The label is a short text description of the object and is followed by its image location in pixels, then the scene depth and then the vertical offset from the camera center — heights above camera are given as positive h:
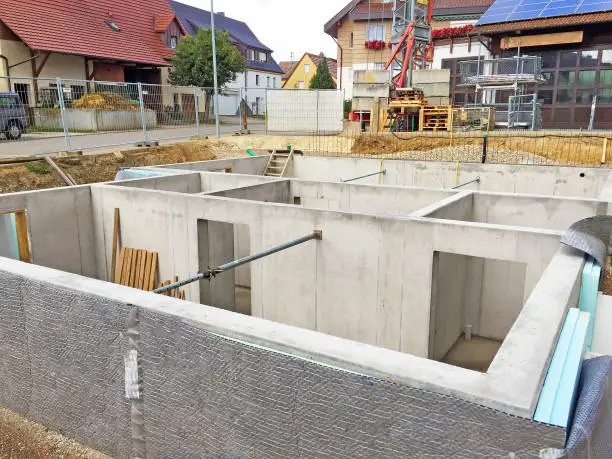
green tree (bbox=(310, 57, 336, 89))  50.53 +3.54
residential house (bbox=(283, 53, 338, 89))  64.81 +5.59
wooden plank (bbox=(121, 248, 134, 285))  11.41 -3.24
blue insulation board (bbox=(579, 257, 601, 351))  5.61 -1.84
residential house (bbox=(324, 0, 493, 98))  38.47 +6.16
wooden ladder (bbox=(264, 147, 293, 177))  19.41 -1.71
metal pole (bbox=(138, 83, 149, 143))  18.78 +0.11
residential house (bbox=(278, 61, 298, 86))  81.96 +8.23
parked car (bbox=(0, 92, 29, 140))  18.05 +0.00
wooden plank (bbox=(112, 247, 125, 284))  11.53 -3.34
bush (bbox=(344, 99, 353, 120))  39.79 +0.71
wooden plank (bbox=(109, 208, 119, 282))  11.55 -2.84
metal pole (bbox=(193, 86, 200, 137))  21.88 +0.05
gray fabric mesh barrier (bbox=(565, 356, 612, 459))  2.61 -1.56
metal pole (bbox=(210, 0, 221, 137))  22.50 +0.36
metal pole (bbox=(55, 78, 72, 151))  15.88 +0.19
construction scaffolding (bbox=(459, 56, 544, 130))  21.98 +1.46
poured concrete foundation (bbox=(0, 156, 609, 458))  2.92 -1.86
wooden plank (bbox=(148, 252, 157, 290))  11.03 -3.22
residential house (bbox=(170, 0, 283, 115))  49.75 +6.91
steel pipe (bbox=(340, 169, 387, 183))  16.76 -1.86
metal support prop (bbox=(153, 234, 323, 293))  7.32 -2.11
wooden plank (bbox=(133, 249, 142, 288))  11.23 -3.23
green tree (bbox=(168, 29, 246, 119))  35.75 +3.83
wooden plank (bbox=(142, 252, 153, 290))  11.11 -3.27
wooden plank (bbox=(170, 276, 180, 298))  10.68 -3.53
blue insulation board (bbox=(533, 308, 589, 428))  2.66 -1.52
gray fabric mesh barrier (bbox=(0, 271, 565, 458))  2.77 -1.78
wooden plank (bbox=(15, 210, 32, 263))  10.84 -2.49
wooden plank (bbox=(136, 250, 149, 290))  11.17 -3.24
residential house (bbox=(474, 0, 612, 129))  22.47 +2.90
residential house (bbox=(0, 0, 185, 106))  27.67 +4.47
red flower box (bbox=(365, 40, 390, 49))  38.19 +5.20
